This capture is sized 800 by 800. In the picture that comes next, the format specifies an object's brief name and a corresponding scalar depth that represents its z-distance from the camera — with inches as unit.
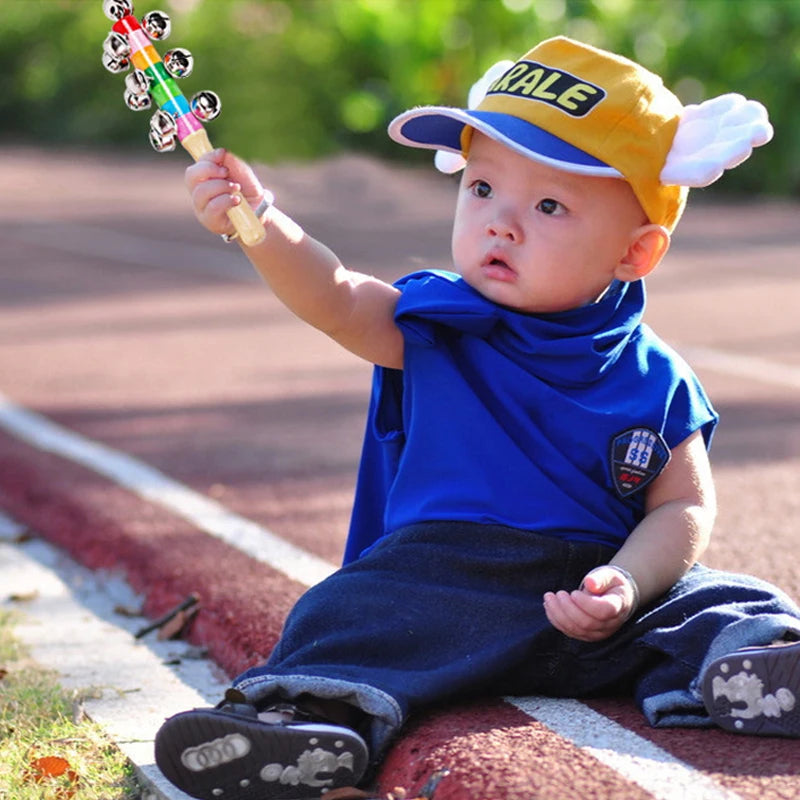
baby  252.5
